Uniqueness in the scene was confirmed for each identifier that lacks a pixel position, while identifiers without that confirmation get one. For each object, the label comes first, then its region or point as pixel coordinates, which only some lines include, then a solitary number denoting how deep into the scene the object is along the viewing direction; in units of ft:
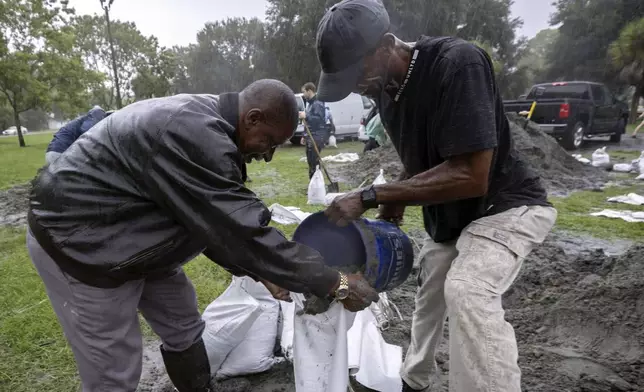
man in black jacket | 4.52
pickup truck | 37.70
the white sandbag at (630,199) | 19.80
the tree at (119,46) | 106.01
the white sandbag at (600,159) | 30.12
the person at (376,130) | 26.69
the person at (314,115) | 26.87
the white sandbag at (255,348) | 7.77
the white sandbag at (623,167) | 29.19
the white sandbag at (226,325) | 7.62
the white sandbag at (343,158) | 36.76
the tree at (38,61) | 66.23
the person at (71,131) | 13.82
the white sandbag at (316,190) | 19.74
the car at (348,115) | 49.88
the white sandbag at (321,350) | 5.83
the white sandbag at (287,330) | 8.19
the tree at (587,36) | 79.45
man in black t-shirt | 4.89
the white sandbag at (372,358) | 7.14
